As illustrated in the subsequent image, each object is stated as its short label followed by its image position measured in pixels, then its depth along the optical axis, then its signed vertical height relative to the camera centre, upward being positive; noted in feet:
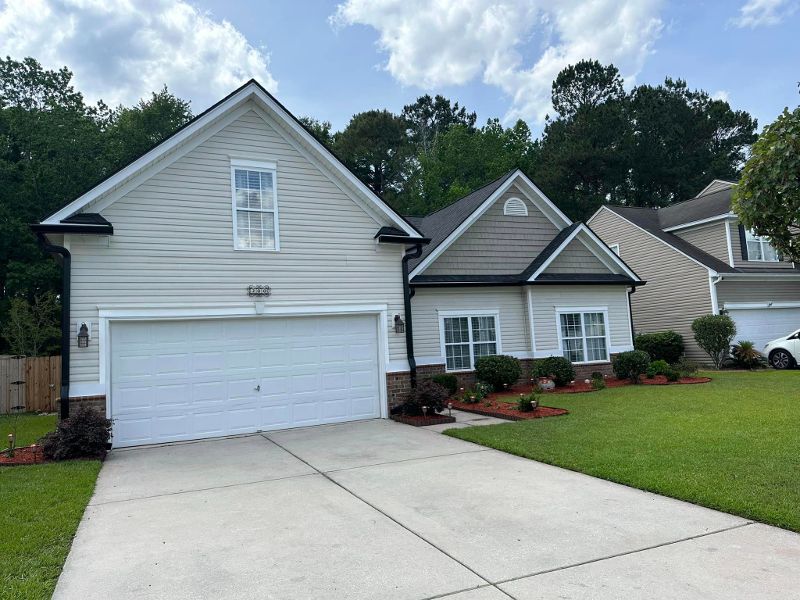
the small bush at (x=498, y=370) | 47.67 -1.78
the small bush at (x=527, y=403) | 35.68 -3.53
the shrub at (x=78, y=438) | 27.73 -3.27
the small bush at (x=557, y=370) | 49.47 -2.05
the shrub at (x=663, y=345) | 67.97 -0.51
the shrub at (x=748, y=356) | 62.49 -2.33
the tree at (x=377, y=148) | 142.72 +54.50
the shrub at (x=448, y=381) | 45.47 -2.34
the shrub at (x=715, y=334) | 63.36 +0.39
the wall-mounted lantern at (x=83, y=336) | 30.83 +2.08
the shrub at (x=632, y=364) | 51.60 -2.02
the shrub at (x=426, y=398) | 36.63 -2.93
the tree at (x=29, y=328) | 56.18 +5.12
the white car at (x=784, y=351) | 60.85 -1.92
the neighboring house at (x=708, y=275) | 68.18 +7.95
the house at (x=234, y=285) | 32.04 +5.05
